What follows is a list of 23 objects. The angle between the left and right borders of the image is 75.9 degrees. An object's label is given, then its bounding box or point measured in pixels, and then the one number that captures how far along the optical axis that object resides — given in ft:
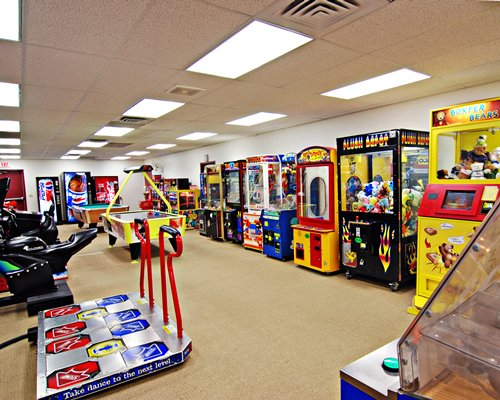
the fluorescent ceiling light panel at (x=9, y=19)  6.87
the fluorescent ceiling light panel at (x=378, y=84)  12.72
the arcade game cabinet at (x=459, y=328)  2.80
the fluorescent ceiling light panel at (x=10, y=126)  18.89
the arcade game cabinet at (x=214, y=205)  25.68
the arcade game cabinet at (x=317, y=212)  15.97
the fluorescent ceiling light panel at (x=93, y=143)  27.40
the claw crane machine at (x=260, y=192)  21.16
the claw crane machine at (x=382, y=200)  13.37
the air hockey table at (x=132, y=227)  18.89
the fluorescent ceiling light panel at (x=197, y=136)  25.67
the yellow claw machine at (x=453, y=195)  10.21
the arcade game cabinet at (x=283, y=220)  19.17
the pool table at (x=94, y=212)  30.40
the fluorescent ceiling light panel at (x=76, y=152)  34.53
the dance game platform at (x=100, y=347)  7.50
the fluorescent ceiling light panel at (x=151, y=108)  15.65
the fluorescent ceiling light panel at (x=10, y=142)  25.02
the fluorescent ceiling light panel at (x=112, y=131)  21.90
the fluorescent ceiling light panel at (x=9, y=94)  12.20
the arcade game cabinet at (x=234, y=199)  23.67
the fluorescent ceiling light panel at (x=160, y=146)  32.25
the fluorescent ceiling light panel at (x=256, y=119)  19.59
